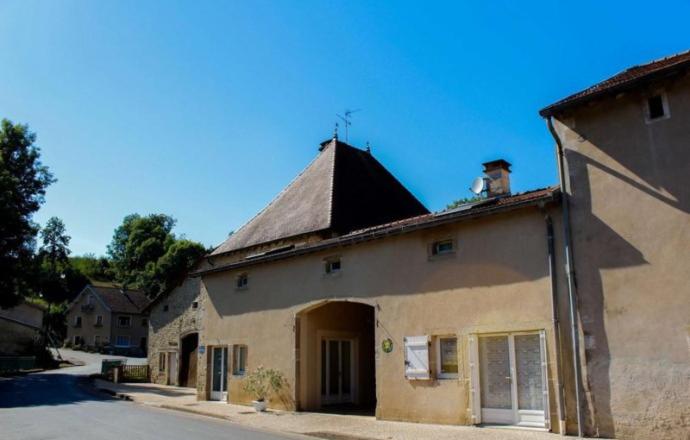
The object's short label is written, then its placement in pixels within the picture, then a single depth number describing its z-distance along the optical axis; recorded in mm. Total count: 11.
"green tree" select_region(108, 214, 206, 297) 60688
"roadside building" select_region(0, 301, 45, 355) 42875
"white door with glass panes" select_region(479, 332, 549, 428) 10750
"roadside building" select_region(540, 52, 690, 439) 9289
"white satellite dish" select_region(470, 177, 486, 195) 13836
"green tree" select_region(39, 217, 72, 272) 75562
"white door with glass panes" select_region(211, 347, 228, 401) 19053
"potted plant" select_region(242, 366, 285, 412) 16188
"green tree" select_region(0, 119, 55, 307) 28781
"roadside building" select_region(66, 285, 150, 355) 59531
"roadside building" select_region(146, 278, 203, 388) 26922
